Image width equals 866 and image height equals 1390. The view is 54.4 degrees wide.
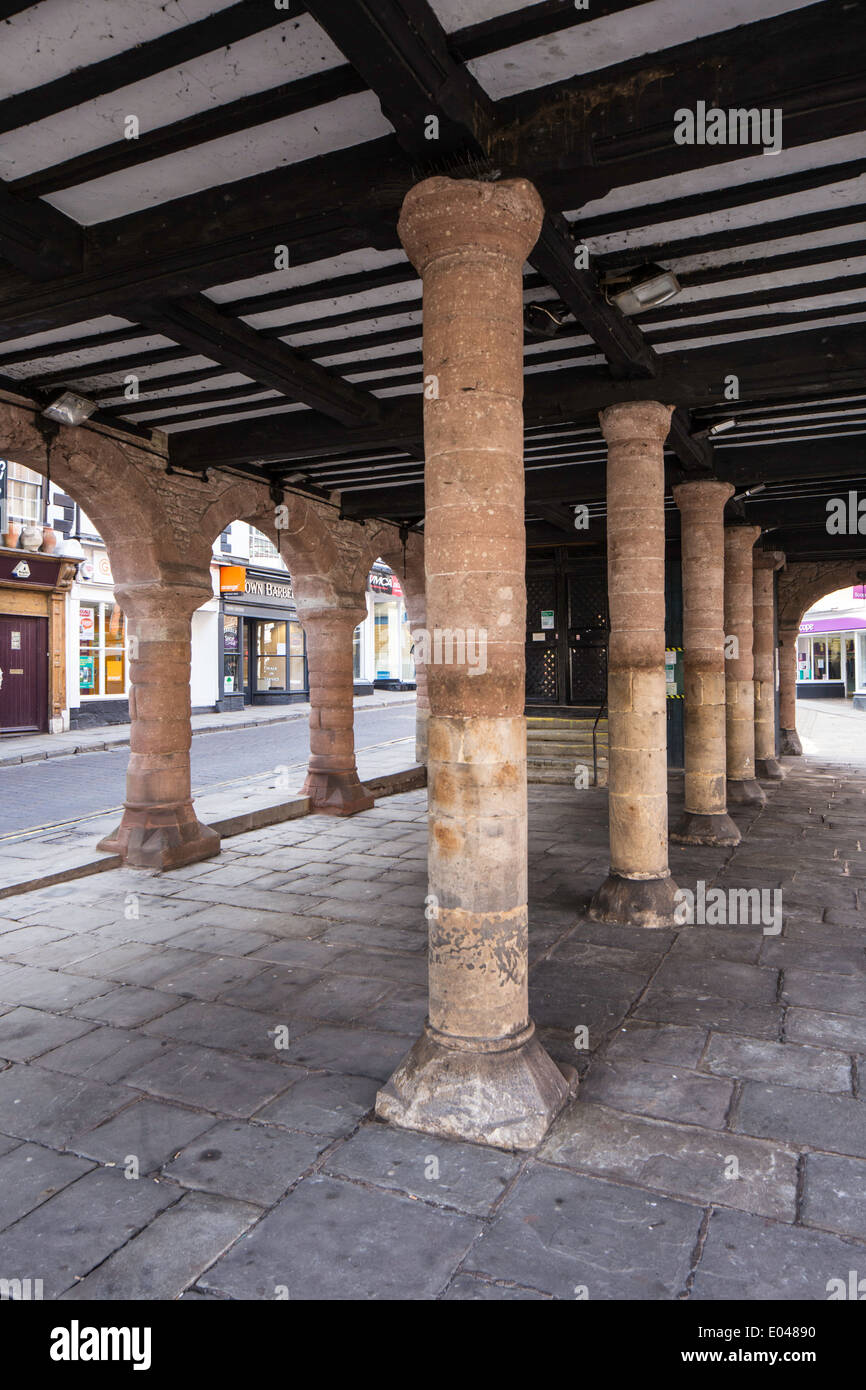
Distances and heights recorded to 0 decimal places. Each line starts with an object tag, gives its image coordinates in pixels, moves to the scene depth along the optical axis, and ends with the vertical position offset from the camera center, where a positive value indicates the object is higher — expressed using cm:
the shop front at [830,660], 3228 +53
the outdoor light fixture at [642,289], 416 +193
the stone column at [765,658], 1265 +24
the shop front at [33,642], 1515 +78
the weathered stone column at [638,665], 564 +7
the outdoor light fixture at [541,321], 448 +190
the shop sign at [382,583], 2923 +335
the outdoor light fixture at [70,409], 597 +196
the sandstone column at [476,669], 301 +3
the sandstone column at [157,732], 711 -43
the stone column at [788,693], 1546 -38
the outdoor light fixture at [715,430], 648 +193
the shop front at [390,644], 3084 +129
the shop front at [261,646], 2123 +93
